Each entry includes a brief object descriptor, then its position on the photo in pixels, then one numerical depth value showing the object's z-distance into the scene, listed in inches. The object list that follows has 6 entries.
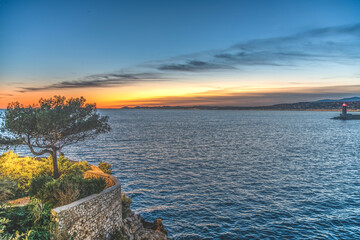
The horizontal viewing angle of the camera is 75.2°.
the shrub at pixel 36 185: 632.1
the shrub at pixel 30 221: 472.2
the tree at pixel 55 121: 749.3
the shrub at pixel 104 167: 1026.8
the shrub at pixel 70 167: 846.7
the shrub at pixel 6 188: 603.1
